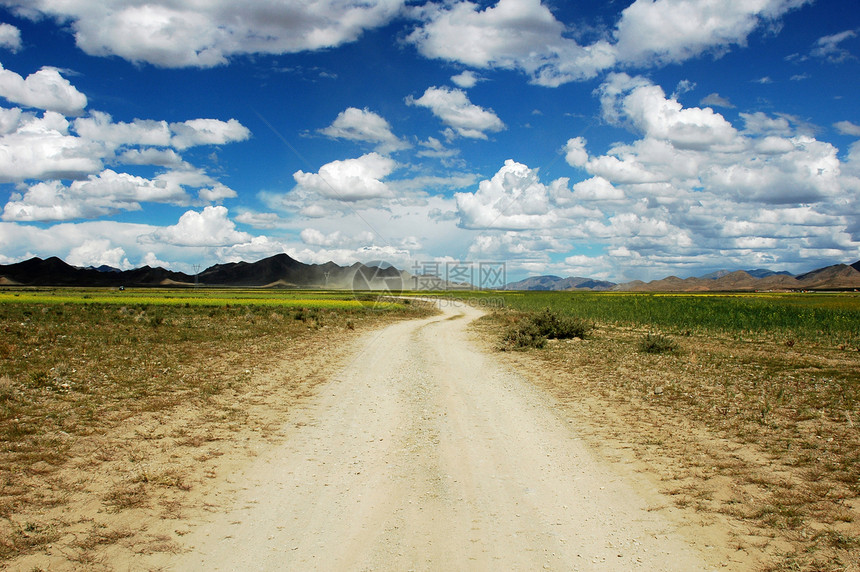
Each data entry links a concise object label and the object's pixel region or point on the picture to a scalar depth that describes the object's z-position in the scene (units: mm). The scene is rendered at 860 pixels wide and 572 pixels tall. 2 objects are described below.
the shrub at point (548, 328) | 23562
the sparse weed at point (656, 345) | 19094
